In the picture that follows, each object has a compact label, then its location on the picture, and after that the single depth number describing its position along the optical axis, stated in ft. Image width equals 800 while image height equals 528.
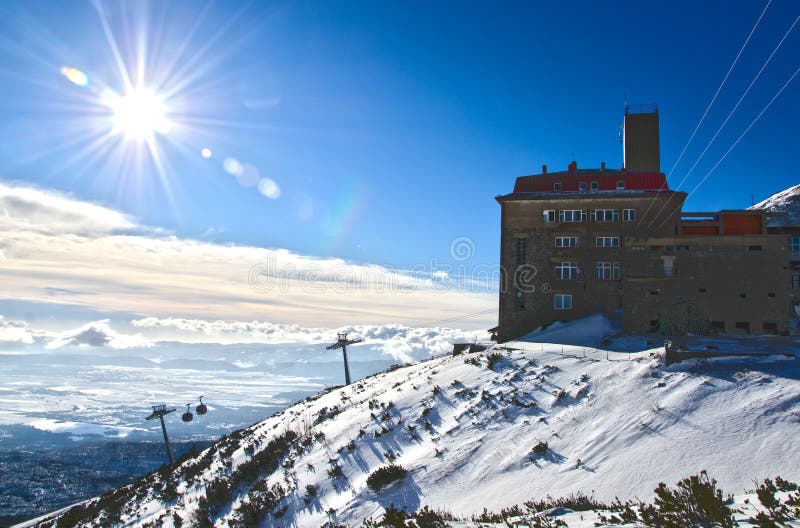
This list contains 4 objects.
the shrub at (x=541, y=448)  59.72
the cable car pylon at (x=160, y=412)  160.56
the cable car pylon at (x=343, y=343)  187.37
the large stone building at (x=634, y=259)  110.93
